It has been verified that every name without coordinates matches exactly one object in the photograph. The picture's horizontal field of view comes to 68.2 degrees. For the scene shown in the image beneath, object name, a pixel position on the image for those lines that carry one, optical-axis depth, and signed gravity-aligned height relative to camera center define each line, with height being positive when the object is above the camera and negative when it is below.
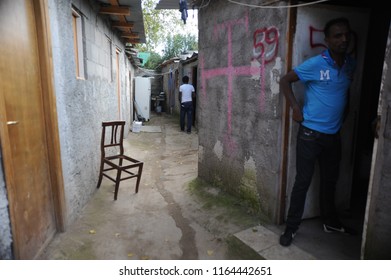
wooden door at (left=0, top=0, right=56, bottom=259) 2.30 -0.37
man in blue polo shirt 2.62 -0.17
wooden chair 4.40 -1.17
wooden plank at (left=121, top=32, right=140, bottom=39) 8.05 +1.49
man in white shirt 10.29 -0.35
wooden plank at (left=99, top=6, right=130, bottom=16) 5.16 +1.38
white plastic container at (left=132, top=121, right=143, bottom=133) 10.80 -1.45
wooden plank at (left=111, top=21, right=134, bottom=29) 6.65 +1.45
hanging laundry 4.09 +1.12
